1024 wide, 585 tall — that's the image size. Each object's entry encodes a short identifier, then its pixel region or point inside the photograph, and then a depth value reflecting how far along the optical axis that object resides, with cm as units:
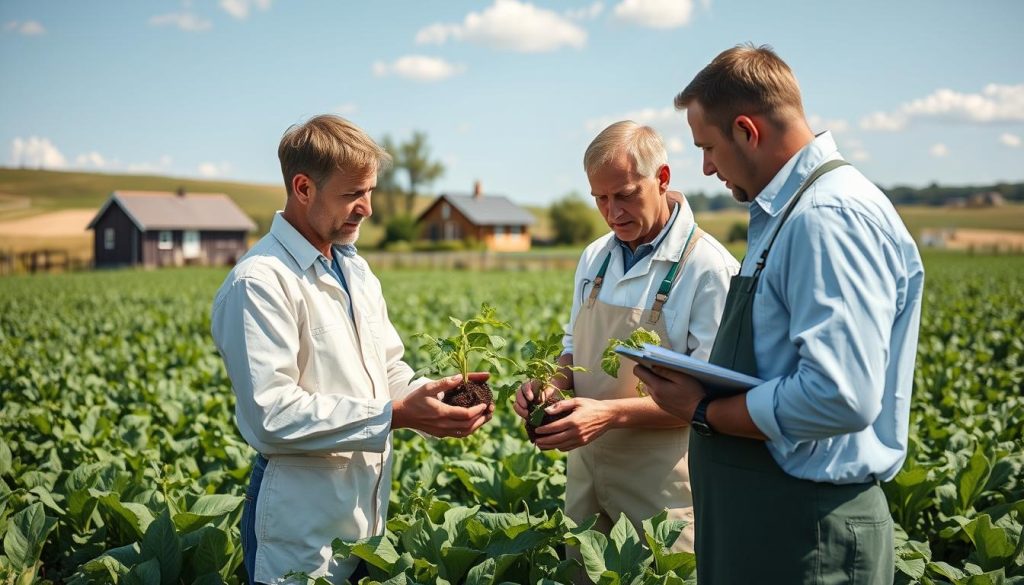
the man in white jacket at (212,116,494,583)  250
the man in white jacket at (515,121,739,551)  279
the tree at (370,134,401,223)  8944
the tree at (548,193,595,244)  7531
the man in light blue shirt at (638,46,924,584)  176
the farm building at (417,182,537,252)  7106
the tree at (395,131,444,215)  8781
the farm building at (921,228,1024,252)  5217
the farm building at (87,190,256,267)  5256
